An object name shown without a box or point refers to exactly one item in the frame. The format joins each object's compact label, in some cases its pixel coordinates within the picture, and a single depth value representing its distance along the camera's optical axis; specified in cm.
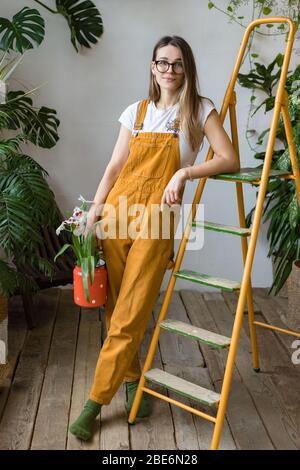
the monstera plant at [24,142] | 342
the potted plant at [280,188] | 389
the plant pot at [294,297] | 401
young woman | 287
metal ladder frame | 264
